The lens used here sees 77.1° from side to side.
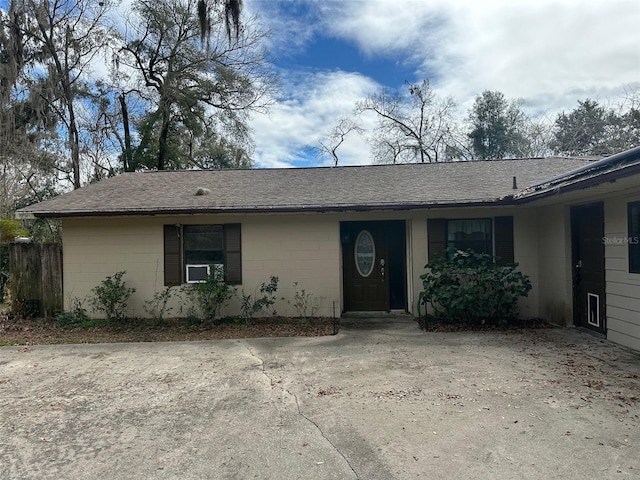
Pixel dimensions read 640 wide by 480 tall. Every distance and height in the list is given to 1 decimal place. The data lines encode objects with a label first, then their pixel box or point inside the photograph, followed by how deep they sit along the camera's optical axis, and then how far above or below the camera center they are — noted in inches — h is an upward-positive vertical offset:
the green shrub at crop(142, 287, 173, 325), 324.8 -45.7
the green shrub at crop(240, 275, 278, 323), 304.2 -41.7
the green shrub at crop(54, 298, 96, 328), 312.8 -53.4
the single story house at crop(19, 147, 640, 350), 293.1 +8.0
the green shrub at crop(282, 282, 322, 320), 326.0 -45.8
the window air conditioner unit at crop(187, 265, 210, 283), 328.5 -19.7
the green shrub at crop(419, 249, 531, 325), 279.0 -32.3
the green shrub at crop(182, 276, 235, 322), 299.0 -37.1
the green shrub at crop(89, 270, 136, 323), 307.1 -36.7
